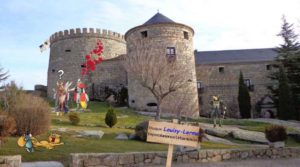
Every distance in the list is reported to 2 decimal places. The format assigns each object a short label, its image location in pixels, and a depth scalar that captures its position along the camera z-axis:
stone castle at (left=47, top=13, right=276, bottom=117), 24.55
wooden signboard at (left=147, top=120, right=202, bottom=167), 4.14
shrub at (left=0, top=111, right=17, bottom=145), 5.96
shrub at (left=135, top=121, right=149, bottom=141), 9.31
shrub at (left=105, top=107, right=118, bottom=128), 11.96
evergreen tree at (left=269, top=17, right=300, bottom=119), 20.93
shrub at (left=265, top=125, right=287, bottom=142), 8.46
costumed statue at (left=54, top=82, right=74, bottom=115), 14.75
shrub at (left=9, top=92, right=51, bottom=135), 8.03
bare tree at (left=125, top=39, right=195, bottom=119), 15.73
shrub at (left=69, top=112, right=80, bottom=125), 12.02
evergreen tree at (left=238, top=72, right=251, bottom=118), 22.32
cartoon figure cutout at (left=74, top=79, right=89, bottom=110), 16.49
